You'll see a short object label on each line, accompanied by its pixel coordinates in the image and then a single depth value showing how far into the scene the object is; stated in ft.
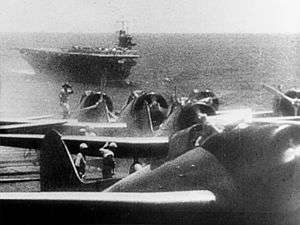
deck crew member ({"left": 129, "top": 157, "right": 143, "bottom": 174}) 34.92
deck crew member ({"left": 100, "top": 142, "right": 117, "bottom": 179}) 33.73
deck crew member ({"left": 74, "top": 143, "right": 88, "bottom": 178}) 33.68
